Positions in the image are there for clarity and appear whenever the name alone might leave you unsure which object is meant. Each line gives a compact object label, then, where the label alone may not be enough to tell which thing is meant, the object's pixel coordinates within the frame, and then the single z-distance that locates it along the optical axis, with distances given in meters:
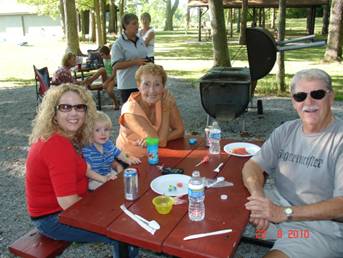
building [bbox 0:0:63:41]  48.75
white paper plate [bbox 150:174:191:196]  2.35
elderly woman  3.33
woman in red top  2.31
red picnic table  1.80
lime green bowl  2.07
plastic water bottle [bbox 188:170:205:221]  2.02
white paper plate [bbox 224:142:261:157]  3.04
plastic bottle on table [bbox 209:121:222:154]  3.05
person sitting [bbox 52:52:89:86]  7.02
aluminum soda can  2.25
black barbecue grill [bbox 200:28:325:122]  5.79
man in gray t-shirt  2.21
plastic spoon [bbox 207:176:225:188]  2.44
